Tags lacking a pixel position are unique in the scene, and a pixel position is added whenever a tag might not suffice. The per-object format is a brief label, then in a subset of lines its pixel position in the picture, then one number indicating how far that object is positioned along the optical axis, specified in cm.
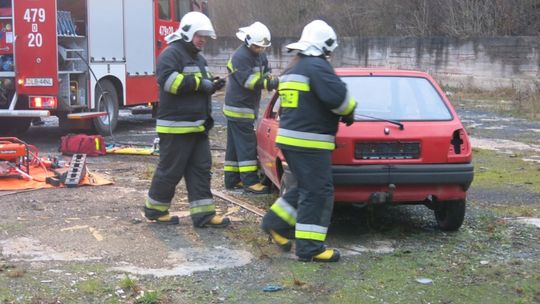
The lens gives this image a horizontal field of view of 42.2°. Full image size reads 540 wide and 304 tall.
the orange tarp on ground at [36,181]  755
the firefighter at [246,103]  764
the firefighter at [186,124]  591
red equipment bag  1002
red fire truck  1070
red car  550
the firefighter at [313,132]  512
